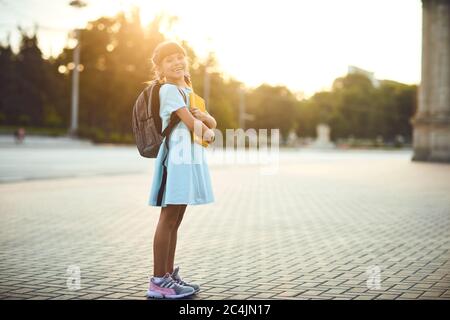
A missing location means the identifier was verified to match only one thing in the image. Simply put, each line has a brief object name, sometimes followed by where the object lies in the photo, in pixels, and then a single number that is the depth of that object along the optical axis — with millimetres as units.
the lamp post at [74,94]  53134
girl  4480
